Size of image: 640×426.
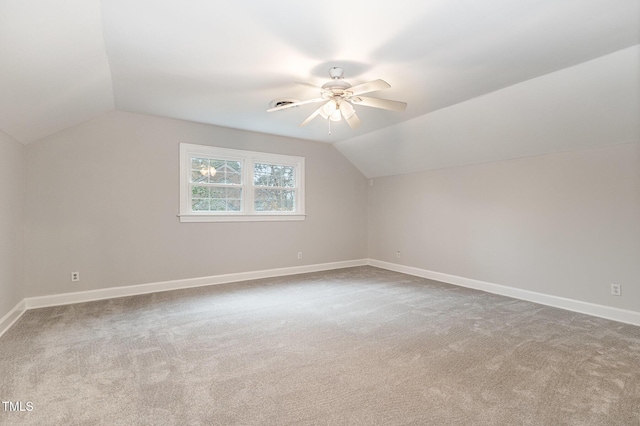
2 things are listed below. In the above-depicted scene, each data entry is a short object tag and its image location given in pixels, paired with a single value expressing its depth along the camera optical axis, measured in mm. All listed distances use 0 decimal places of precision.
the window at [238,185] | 4723
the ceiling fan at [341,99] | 2779
